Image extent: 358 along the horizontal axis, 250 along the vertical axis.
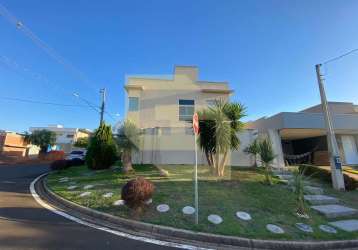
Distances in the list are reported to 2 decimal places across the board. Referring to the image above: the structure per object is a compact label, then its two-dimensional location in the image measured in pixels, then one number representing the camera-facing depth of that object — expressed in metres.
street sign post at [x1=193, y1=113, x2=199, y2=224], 5.78
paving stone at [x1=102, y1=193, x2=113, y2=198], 7.66
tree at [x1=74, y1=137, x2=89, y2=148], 37.20
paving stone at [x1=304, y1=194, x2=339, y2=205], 8.24
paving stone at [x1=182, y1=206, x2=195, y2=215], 6.48
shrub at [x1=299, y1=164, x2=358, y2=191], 10.39
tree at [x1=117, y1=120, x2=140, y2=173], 11.99
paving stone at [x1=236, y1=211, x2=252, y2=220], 6.35
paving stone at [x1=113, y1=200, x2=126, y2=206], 6.91
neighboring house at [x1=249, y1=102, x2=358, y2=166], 15.43
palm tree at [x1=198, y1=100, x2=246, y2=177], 10.55
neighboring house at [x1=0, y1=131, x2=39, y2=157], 30.58
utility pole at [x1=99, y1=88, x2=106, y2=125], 22.49
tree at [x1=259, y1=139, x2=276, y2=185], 10.45
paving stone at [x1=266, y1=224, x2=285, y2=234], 5.71
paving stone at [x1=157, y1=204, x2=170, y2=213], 6.53
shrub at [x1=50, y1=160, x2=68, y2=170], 15.87
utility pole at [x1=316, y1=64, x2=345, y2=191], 10.27
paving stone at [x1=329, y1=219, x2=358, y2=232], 6.24
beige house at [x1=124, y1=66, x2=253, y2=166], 15.23
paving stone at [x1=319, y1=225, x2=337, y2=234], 6.03
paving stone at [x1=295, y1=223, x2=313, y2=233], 5.92
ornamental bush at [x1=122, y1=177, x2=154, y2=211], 6.27
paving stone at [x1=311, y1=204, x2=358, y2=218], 7.18
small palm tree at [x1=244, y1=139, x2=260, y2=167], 12.60
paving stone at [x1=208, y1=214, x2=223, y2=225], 6.01
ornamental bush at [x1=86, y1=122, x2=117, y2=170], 13.91
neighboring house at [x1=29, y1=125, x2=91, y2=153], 44.09
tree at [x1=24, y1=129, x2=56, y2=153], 30.00
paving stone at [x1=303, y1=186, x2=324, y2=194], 9.30
